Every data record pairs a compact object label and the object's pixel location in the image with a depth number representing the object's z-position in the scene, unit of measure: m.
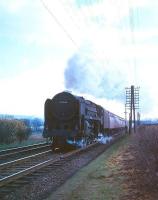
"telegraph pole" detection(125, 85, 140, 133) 75.24
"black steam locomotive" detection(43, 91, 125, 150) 27.14
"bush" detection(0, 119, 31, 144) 38.19
